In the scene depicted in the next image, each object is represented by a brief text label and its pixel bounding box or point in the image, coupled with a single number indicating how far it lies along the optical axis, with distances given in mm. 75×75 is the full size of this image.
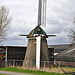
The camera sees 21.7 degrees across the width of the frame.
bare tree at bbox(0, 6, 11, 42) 41006
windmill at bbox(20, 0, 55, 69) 29188
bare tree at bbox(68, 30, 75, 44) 26141
